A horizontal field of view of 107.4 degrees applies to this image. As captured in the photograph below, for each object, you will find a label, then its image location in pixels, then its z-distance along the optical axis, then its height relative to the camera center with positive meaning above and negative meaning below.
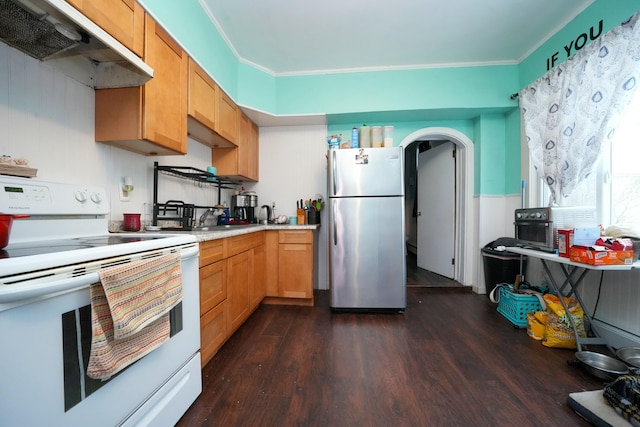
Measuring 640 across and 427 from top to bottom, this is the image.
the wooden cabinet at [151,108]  1.36 +0.63
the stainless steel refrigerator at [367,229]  2.29 -0.16
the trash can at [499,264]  2.48 -0.55
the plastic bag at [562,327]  1.69 -0.84
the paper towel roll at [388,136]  2.44 +0.80
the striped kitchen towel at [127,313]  0.70 -0.33
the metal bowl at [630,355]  1.40 -0.88
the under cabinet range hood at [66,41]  0.86 +0.75
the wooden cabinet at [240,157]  2.55 +0.62
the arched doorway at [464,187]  2.94 +0.32
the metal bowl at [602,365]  1.33 -0.92
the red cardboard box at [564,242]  1.58 -0.20
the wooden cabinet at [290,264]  2.46 -0.54
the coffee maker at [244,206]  2.68 +0.08
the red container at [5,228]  0.78 -0.05
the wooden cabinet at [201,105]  1.79 +0.88
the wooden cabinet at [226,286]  1.45 -0.56
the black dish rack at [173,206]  1.68 +0.05
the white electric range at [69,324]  0.56 -0.32
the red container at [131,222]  1.45 -0.06
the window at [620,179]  1.67 +0.25
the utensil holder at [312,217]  2.82 -0.05
